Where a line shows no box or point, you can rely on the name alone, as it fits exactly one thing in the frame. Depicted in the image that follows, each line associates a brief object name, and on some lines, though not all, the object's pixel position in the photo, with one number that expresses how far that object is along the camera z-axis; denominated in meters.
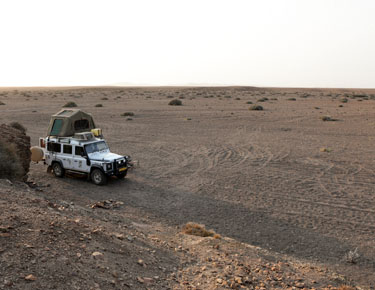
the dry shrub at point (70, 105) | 49.73
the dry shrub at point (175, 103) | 53.81
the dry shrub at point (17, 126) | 23.98
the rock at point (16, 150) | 12.92
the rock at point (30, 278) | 5.28
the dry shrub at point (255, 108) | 46.62
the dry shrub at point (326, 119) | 36.67
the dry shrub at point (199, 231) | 10.01
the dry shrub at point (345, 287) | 7.13
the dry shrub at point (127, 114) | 40.56
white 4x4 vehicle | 14.98
